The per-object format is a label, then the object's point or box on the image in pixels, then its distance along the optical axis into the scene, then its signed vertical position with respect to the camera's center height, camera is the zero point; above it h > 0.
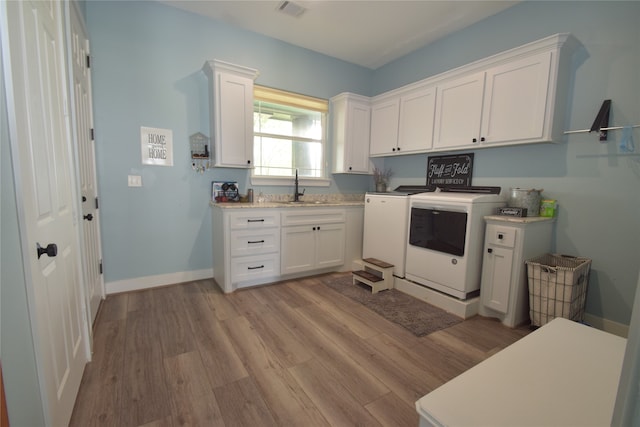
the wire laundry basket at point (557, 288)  2.11 -0.76
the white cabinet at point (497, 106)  2.35 +0.78
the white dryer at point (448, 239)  2.49 -0.50
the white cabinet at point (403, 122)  3.24 +0.80
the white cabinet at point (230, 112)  2.94 +0.75
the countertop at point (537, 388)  0.65 -0.53
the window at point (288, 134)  3.59 +0.66
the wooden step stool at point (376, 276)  2.99 -1.01
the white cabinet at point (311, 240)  3.18 -0.67
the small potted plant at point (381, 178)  4.09 +0.11
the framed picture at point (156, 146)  2.86 +0.35
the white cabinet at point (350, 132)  3.83 +0.73
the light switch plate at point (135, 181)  2.83 -0.02
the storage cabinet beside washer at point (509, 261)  2.28 -0.61
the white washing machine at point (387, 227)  3.05 -0.48
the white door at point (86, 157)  1.99 +0.17
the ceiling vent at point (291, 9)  2.78 +1.77
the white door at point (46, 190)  0.96 -0.06
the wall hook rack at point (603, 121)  2.17 +0.54
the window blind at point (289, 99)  3.50 +1.11
